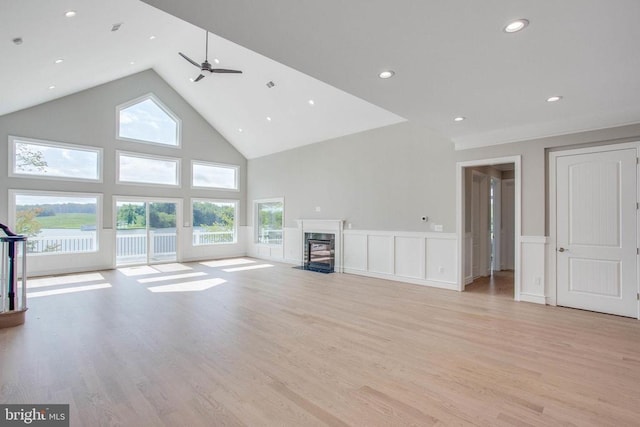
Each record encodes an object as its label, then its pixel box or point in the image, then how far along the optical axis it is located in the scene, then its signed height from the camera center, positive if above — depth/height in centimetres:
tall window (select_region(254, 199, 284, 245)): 932 -13
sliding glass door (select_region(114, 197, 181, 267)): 800 -39
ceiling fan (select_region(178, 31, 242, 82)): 564 +276
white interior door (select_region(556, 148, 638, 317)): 411 -20
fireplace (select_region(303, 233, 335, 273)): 765 -93
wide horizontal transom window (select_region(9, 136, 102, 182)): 660 +131
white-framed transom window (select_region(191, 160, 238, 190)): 936 +133
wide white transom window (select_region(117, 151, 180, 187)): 802 +131
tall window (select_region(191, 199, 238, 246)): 938 -14
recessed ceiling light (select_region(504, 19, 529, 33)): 218 +141
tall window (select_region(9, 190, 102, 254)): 668 -8
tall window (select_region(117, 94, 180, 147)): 803 +262
